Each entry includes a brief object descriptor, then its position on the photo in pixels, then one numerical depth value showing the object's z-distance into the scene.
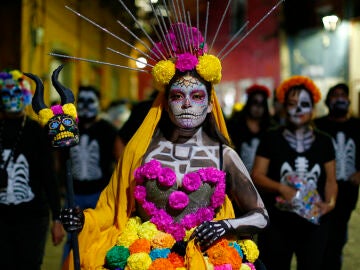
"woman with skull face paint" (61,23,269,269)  2.82
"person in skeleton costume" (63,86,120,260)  5.34
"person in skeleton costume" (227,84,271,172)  5.68
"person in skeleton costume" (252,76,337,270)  4.26
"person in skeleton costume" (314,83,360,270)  5.20
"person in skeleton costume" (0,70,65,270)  4.12
